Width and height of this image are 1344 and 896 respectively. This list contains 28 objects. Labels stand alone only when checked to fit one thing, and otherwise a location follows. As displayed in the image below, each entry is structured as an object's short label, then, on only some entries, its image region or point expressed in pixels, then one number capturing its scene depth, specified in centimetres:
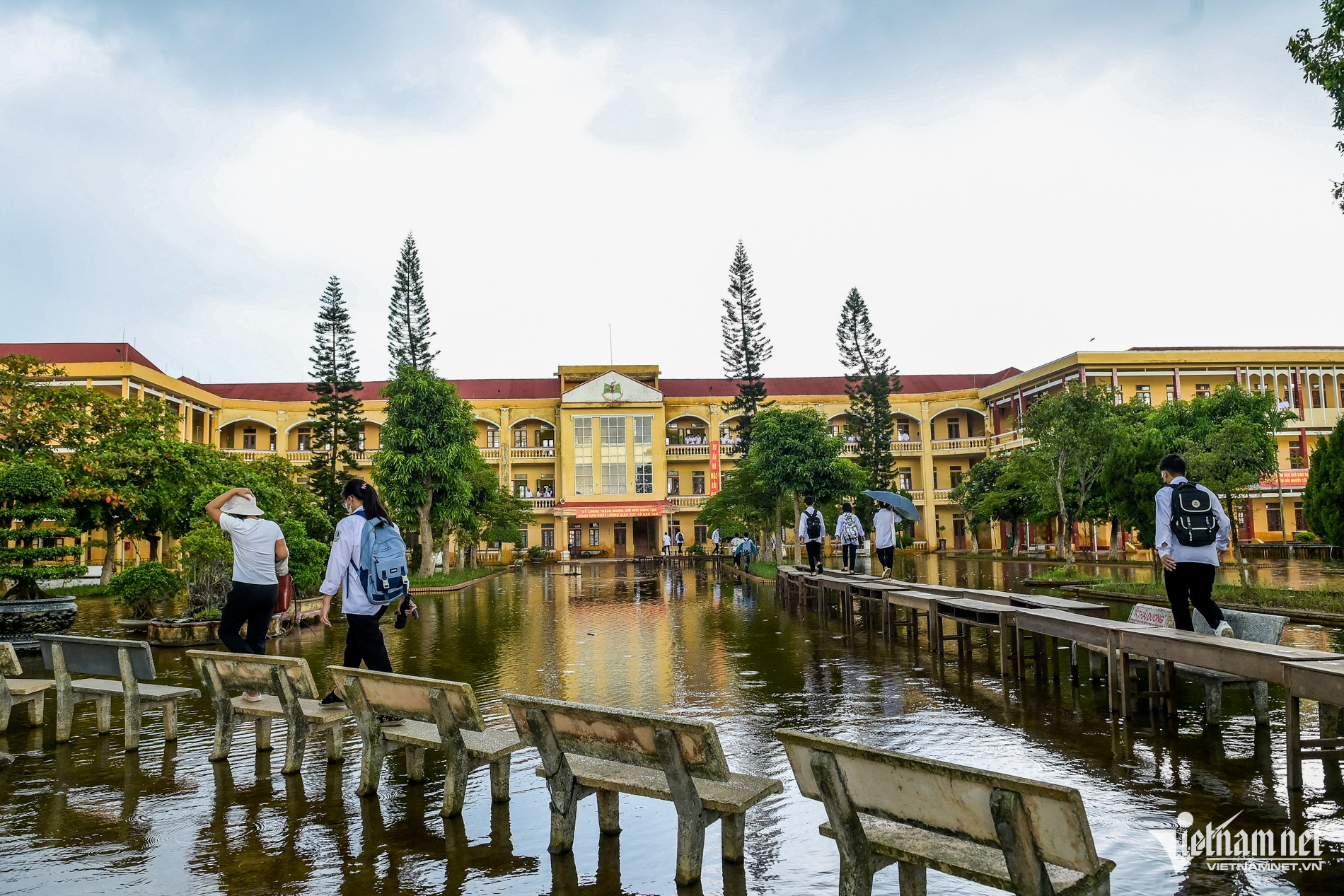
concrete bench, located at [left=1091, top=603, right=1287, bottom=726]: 576
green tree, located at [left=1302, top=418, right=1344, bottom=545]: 1362
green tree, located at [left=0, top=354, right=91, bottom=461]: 1728
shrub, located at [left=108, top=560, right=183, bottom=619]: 1155
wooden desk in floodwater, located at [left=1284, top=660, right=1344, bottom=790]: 409
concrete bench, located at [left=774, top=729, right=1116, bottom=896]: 250
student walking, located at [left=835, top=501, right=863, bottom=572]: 1468
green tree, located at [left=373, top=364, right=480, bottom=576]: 2455
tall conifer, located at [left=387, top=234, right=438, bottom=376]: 3694
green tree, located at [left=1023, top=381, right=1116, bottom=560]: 2120
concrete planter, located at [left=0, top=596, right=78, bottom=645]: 1164
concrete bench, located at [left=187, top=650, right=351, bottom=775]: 511
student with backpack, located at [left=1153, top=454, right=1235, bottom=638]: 617
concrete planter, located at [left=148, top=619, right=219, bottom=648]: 1130
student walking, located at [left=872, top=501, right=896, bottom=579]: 1410
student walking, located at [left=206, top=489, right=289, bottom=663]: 613
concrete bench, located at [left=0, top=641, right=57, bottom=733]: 621
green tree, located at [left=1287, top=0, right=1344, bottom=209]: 1073
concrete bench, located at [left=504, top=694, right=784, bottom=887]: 349
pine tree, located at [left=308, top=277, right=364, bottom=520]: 3566
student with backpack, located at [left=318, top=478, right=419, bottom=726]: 566
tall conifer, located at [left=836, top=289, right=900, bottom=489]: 4084
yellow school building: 3959
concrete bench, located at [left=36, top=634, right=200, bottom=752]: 589
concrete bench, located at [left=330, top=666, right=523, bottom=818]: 431
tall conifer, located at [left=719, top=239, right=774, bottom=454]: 4281
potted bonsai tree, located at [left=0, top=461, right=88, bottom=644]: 1166
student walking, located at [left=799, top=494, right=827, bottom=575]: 1522
